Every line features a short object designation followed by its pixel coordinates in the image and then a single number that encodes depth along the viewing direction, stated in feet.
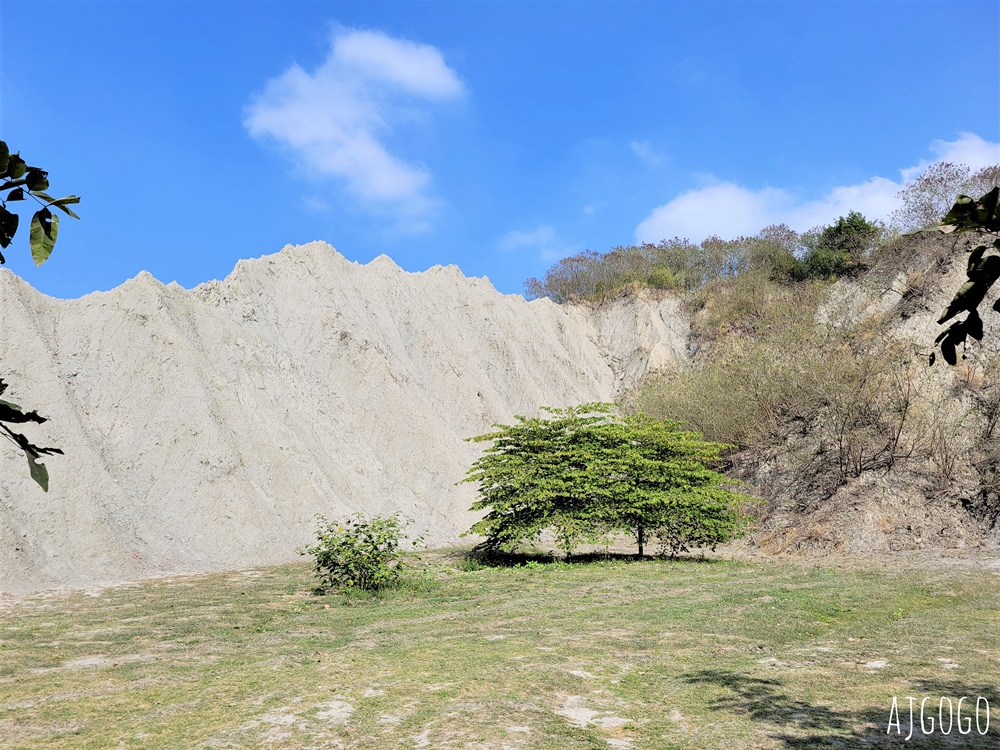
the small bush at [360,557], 41.16
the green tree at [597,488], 52.06
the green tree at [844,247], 131.54
